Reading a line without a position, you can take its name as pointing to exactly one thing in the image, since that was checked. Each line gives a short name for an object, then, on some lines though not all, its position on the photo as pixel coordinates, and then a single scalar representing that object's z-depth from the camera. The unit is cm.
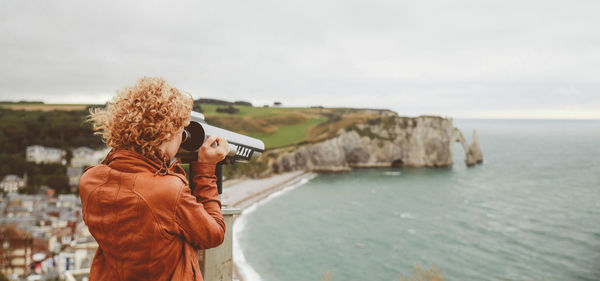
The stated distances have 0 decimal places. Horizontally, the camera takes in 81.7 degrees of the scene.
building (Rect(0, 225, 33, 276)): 2242
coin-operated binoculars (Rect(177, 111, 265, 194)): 149
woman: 115
